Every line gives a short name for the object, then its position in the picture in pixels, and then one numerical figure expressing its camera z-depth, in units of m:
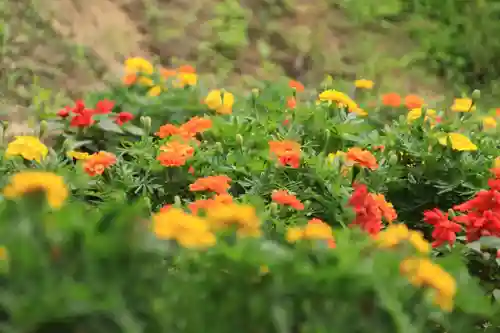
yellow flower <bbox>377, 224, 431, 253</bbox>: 2.25
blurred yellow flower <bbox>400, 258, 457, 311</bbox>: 2.17
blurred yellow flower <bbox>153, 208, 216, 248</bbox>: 2.17
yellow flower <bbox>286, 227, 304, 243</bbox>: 2.25
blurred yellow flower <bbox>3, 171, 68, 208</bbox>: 2.10
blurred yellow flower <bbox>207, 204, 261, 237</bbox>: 2.21
